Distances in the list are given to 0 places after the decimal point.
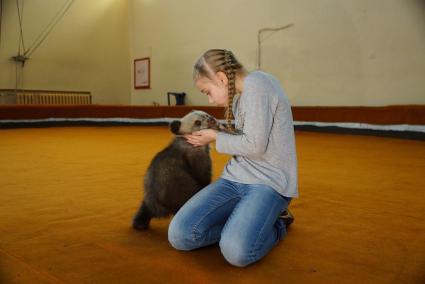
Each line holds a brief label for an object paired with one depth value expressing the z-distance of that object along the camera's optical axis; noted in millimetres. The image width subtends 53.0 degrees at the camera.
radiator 12492
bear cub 2410
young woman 2027
